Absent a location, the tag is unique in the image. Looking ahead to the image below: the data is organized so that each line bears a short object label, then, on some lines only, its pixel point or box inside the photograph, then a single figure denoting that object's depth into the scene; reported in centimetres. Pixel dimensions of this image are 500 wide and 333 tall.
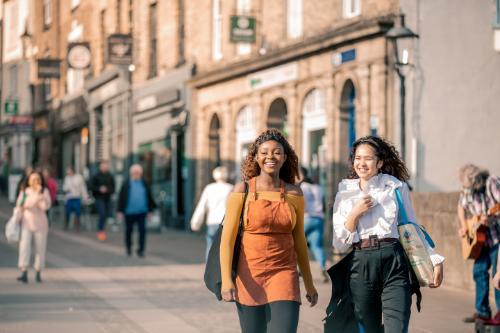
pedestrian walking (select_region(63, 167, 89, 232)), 3112
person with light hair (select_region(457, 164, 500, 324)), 1122
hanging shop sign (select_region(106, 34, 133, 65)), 3538
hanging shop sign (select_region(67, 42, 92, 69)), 3866
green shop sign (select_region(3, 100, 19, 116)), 5144
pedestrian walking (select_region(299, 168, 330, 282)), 1575
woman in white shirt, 674
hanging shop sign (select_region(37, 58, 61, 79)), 4347
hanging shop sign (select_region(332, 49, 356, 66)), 2281
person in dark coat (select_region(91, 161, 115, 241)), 2779
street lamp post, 1741
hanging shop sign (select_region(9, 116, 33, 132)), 4872
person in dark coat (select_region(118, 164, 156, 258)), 2052
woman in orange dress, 672
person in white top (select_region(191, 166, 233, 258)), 1627
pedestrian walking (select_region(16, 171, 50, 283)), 1578
